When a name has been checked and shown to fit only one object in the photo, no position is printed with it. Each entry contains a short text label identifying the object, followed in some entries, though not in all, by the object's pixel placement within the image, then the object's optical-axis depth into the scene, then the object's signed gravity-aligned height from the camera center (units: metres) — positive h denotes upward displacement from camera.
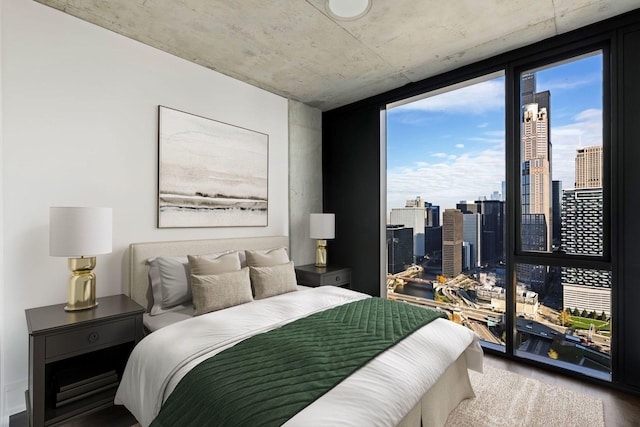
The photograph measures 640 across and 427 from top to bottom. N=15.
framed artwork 2.82 +0.41
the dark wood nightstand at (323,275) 3.57 -0.70
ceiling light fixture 2.18 +1.44
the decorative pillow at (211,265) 2.47 -0.40
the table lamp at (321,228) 3.85 -0.16
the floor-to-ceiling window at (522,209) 2.54 +0.05
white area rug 1.98 -1.28
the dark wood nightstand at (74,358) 1.76 -0.81
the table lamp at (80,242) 1.98 -0.18
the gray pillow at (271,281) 2.76 -0.58
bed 1.28 -0.73
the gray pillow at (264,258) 2.95 -0.41
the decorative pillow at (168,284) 2.47 -0.54
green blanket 1.22 -0.69
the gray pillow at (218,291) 2.30 -0.57
